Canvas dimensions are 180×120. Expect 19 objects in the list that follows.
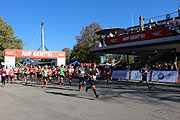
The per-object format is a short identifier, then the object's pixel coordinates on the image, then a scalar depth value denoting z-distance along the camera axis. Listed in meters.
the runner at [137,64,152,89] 13.03
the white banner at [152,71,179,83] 14.96
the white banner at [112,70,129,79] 19.55
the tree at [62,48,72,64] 73.78
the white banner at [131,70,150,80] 17.72
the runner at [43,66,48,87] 14.97
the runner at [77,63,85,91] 12.19
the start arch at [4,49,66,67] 29.85
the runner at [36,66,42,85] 17.04
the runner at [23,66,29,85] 18.92
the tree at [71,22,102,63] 38.91
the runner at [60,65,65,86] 15.16
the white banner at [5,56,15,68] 29.59
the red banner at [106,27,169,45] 19.12
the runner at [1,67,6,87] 15.89
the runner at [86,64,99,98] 9.30
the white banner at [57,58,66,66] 34.72
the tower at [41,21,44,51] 61.81
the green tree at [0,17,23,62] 38.75
